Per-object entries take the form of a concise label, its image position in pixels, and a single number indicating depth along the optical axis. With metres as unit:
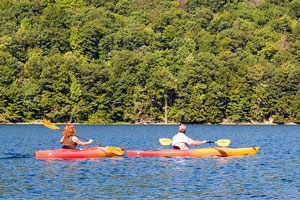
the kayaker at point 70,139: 31.78
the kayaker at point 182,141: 32.41
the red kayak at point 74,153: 32.53
